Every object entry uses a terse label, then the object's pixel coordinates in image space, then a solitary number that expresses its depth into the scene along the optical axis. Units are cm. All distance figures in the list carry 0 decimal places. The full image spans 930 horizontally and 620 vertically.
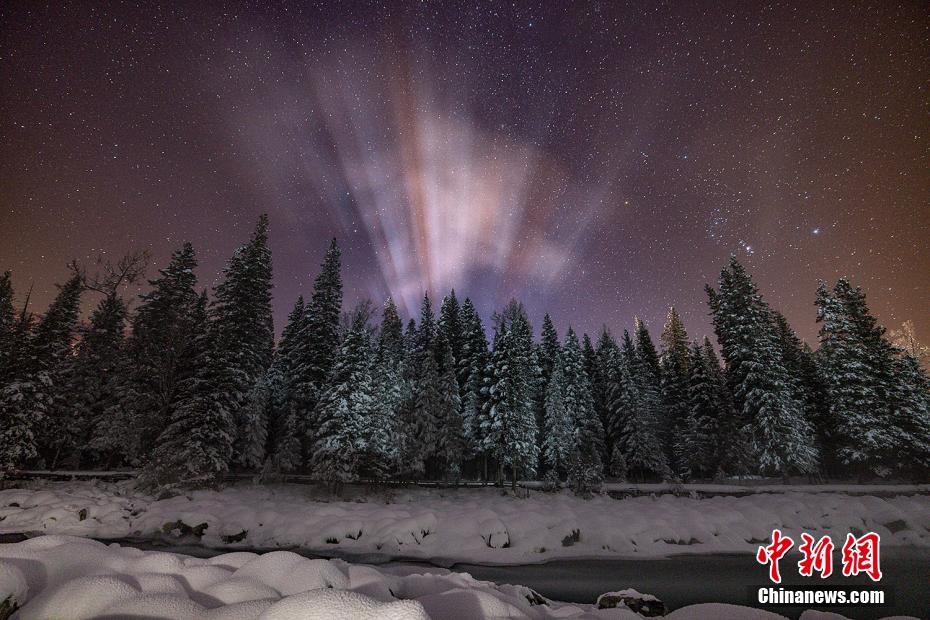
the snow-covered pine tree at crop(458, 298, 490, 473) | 3527
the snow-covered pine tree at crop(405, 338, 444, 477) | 3284
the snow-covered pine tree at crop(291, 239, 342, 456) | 2994
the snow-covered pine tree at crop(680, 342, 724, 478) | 3622
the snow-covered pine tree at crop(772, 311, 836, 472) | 3459
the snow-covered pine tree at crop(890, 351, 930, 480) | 2936
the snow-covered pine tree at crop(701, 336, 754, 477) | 3438
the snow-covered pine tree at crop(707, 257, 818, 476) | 3052
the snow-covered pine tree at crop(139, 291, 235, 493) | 2189
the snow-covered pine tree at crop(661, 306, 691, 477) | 3859
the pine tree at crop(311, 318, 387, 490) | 2519
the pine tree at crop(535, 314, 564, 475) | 3887
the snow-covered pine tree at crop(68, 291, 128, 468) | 3150
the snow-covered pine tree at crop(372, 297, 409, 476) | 3020
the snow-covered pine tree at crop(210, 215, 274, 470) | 2475
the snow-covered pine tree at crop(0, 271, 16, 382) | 2820
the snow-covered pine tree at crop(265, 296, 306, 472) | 2848
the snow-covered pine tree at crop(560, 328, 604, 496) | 3662
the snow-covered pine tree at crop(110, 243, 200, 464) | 2395
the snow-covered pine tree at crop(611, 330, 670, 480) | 3697
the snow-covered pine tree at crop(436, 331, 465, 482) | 3350
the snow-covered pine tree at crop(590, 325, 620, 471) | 4091
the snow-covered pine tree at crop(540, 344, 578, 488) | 3634
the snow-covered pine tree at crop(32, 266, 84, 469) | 2825
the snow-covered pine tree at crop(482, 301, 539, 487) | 3228
